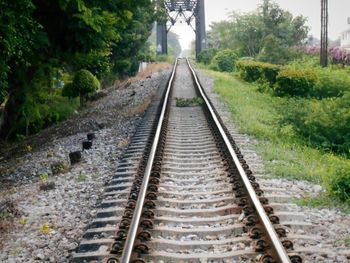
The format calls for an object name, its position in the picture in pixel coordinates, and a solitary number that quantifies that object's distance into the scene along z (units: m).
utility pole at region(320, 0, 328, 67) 31.16
